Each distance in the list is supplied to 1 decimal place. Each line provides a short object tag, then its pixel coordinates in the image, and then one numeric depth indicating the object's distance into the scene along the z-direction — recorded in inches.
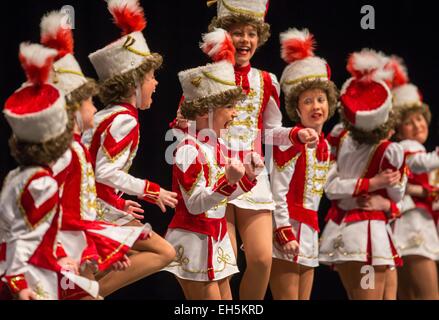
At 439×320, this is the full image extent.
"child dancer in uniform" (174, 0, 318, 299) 332.1
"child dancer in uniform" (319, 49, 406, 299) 361.2
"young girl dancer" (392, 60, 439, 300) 429.6
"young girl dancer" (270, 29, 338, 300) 355.0
